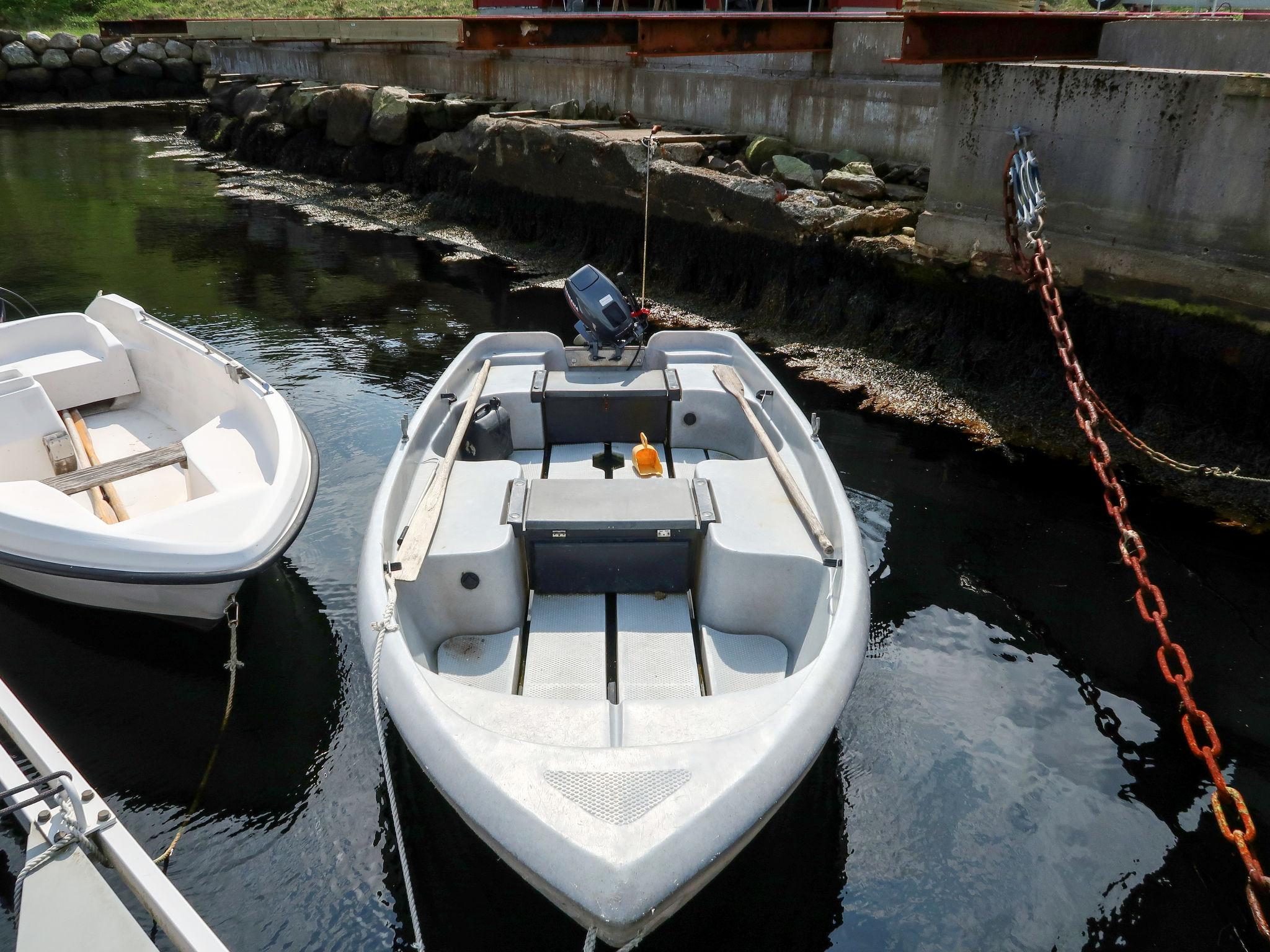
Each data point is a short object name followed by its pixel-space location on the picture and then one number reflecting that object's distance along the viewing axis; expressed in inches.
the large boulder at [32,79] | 1305.4
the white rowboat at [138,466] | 193.5
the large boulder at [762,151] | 497.0
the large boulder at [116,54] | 1341.0
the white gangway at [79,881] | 127.8
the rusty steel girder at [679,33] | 422.9
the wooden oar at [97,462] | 234.4
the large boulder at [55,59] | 1317.1
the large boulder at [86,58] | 1330.0
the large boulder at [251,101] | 970.7
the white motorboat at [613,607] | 120.5
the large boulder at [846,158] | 470.9
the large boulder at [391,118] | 748.0
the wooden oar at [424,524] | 171.5
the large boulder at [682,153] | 501.4
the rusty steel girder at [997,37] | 331.9
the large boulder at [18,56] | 1296.8
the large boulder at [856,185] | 436.1
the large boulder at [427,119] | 740.6
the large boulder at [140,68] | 1350.9
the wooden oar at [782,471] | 183.5
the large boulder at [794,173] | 461.4
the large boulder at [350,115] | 799.1
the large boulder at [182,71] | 1374.3
